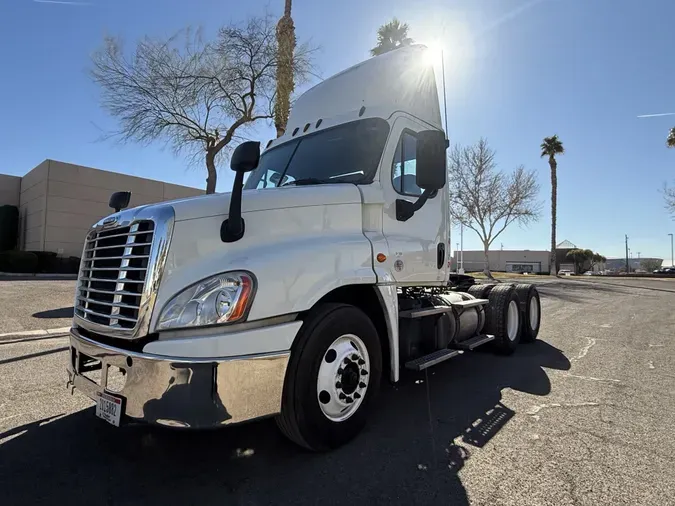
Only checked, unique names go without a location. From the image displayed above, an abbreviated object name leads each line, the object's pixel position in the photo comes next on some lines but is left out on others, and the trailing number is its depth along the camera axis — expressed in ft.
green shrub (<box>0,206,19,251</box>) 94.53
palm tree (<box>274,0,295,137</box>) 55.57
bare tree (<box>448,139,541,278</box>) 107.65
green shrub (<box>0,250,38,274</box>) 73.00
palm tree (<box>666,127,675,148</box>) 101.96
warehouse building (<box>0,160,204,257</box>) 86.79
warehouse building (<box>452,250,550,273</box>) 260.21
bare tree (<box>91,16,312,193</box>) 54.49
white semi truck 8.13
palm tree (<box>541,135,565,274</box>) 130.82
